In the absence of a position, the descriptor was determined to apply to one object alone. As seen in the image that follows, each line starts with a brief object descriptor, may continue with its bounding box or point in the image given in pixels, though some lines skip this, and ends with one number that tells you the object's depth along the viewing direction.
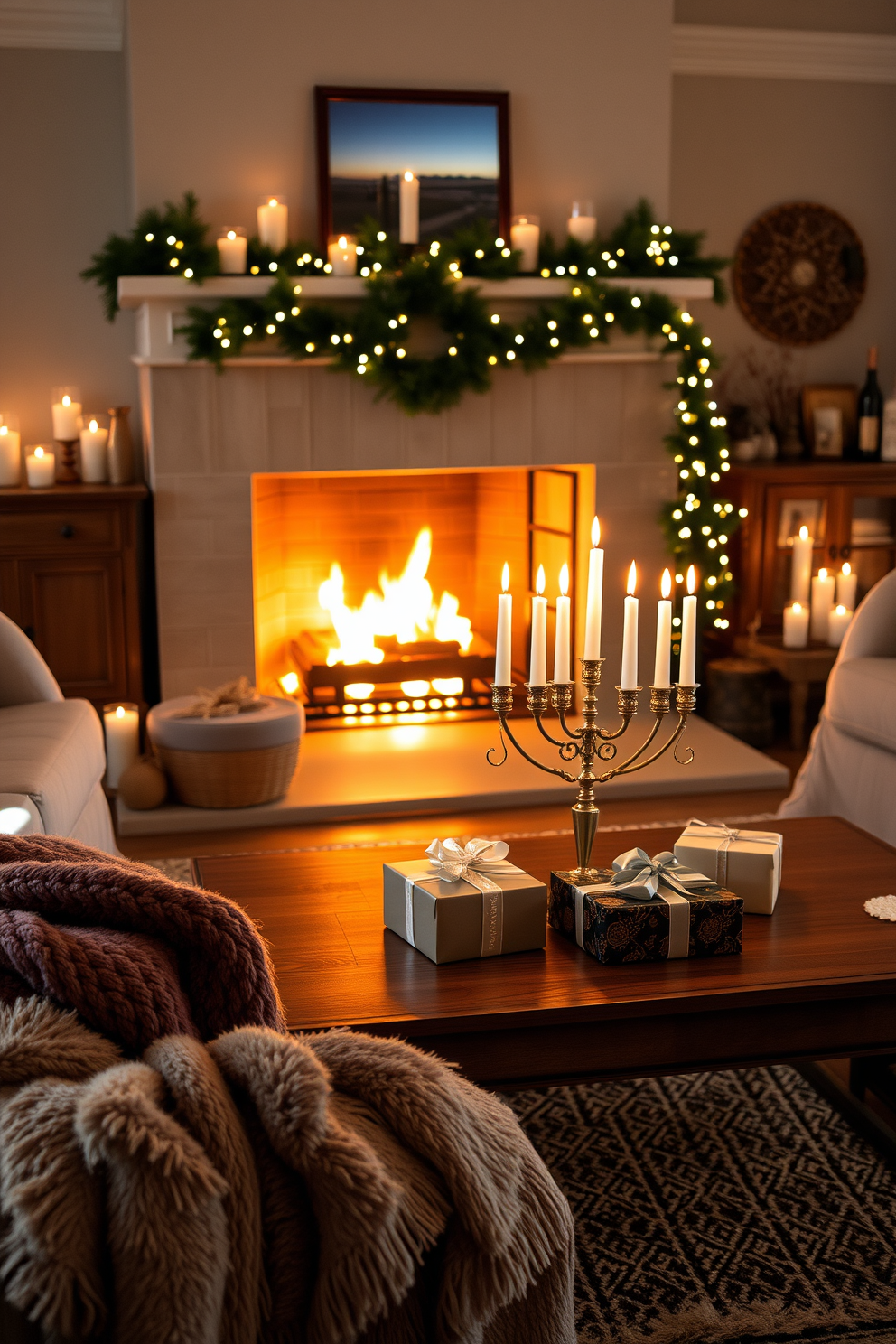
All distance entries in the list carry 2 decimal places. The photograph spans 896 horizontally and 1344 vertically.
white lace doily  1.96
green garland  3.90
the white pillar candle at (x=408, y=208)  4.00
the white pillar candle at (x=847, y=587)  4.54
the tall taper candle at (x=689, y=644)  1.88
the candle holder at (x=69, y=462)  4.27
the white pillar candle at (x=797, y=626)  4.42
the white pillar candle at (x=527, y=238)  4.10
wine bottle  4.79
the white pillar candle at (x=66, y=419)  4.24
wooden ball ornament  3.62
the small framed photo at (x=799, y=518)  4.60
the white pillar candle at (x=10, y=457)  4.14
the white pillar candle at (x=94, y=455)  4.22
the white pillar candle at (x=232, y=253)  3.88
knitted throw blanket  1.07
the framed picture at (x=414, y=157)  4.03
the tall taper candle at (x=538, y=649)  1.85
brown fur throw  0.84
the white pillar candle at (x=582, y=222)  4.15
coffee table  1.64
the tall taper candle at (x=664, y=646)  1.86
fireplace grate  4.48
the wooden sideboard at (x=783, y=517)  4.54
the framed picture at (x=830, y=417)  4.83
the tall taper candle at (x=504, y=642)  1.86
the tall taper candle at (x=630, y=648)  1.84
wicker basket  3.60
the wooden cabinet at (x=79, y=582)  3.91
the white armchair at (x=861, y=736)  3.17
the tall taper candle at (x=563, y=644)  1.85
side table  4.40
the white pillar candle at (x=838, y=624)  4.50
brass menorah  1.89
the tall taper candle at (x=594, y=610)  1.83
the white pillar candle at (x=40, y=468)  4.07
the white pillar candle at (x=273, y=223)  3.94
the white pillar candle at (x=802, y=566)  4.52
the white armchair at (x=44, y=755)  2.47
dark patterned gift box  1.79
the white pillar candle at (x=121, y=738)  3.85
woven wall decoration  4.89
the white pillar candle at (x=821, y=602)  4.55
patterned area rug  1.68
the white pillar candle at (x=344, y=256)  3.97
